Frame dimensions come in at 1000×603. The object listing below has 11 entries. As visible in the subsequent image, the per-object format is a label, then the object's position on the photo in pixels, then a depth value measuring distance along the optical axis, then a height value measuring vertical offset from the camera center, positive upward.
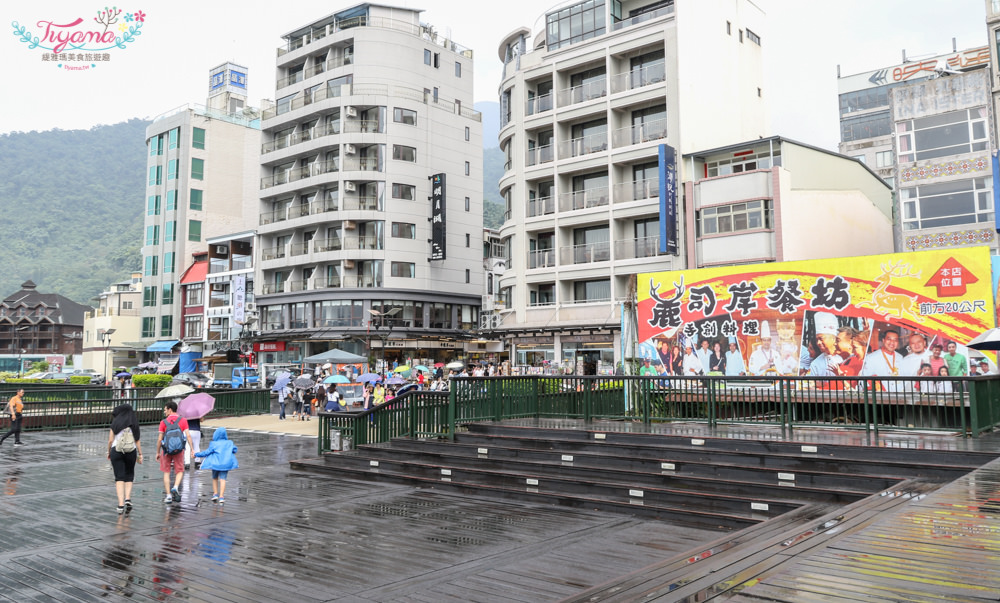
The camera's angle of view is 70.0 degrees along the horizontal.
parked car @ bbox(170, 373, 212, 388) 38.11 -0.89
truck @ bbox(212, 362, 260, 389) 44.19 -0.81
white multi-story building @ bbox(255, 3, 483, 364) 52.50 +12.84
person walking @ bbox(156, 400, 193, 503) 12.11 -1.40
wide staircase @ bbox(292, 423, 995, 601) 6.30 -1.79
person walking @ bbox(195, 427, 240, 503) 12.05 -1.65
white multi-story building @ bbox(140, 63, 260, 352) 68.75 +16.69
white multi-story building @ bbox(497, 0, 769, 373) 38.53 +12.42
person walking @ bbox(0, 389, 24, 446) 20.39 -1.40
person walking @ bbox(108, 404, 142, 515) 11.01 -1.32
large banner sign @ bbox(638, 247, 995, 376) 19.69 +1.31
